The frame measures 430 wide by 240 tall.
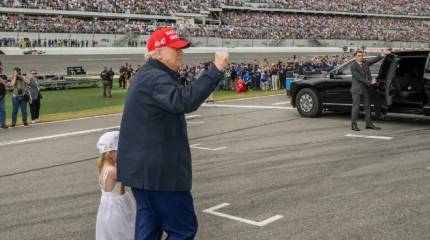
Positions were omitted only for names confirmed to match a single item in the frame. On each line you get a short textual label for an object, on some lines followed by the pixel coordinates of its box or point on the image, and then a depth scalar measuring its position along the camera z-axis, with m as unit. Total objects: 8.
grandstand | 47.00
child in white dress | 3.60
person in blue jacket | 2.82
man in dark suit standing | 10.21
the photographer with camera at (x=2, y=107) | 12.62
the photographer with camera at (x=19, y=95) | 13.03
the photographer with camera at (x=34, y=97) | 13.52
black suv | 10.43
